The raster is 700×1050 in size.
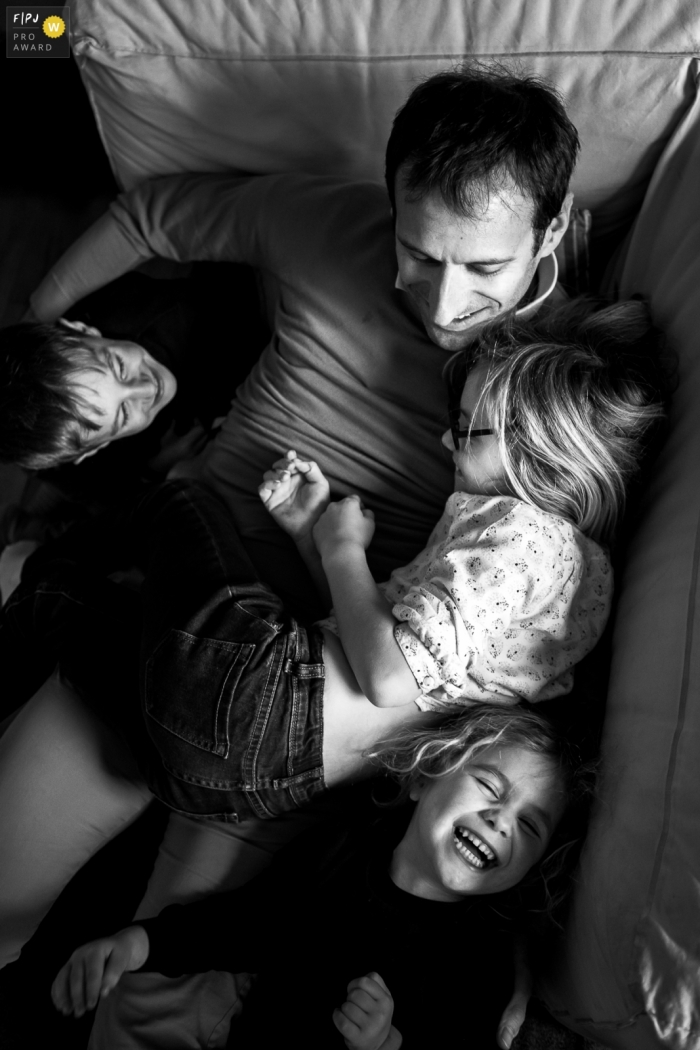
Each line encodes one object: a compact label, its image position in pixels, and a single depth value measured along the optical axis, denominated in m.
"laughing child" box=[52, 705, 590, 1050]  0.97
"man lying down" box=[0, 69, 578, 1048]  0.95
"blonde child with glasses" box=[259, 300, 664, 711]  0.93
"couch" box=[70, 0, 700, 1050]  0.78
